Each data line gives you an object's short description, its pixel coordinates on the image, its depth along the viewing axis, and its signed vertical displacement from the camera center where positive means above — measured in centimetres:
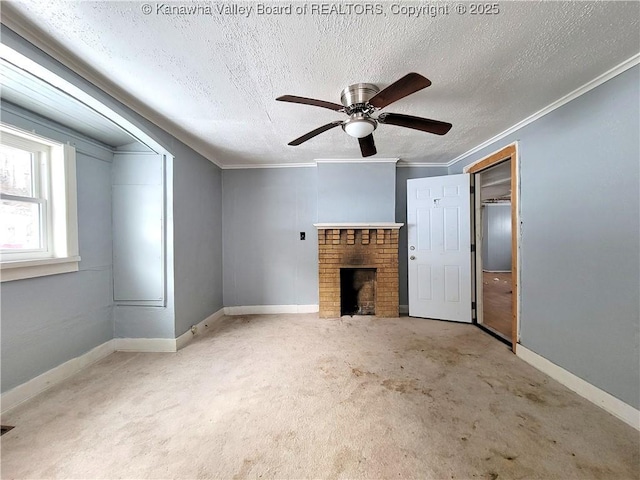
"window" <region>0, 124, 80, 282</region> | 174 +30
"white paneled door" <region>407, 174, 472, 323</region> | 310 -15
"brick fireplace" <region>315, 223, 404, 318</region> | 337 -34
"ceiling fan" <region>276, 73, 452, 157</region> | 144 +86
